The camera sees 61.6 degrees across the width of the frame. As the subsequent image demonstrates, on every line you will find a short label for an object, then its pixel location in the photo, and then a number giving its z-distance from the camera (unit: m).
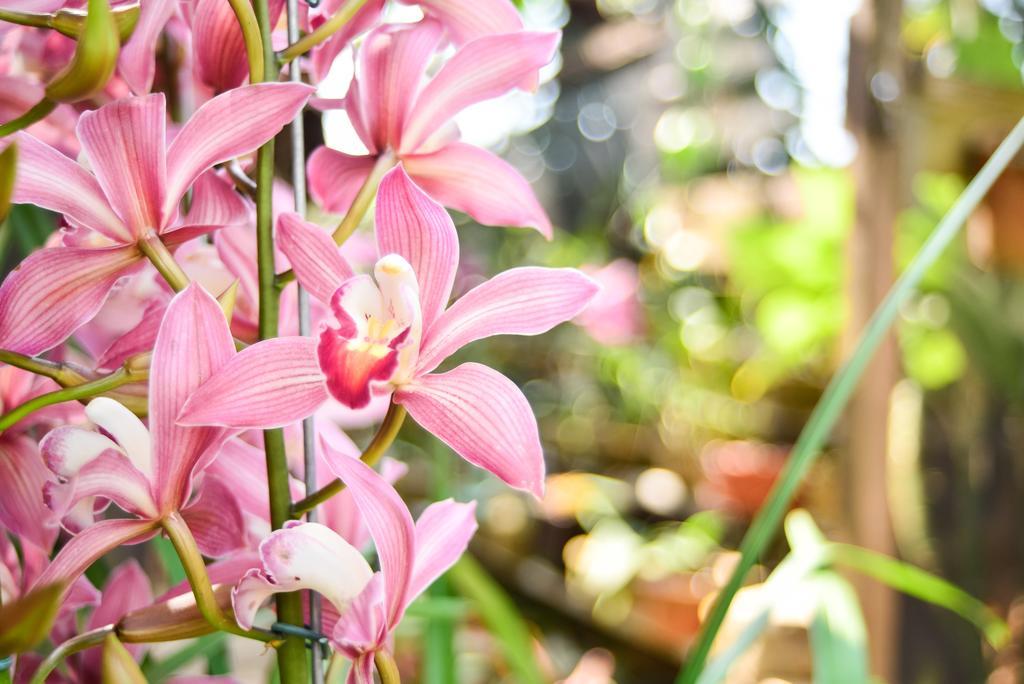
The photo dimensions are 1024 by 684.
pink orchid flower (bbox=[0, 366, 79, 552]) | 0.25
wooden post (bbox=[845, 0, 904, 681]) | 0.85
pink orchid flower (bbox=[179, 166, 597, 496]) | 0.21
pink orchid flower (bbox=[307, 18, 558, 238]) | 0.25
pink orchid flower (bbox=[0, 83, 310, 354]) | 0.22
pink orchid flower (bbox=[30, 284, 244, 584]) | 0.21
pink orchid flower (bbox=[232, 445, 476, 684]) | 0.21
